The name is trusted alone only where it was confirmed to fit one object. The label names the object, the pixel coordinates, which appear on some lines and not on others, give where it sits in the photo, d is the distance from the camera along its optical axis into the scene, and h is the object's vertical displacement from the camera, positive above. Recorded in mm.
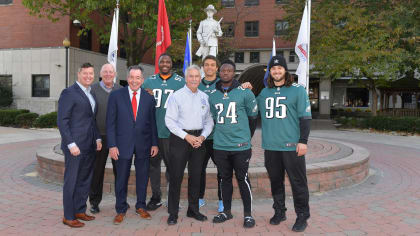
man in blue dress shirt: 4281 -313
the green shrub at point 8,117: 18312 -785
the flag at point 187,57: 11188 +1618
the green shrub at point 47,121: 17438 -925
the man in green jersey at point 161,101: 4789 +57
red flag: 7953 +1678
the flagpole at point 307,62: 8945 +1190
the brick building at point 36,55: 21781 +3191
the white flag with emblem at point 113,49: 9758 +1601
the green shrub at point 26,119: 17953 -863
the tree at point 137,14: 16641 +4877
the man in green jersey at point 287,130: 4176 -289
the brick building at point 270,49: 35062 +6045
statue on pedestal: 10172 +2186
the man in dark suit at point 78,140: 4168 -460
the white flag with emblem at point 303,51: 8828 +1529
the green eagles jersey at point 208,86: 4581 +271
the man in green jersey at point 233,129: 4266 -287
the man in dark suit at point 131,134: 4410 -388
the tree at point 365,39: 17938 +3902
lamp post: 17402 +3151
